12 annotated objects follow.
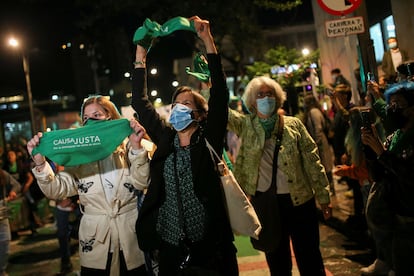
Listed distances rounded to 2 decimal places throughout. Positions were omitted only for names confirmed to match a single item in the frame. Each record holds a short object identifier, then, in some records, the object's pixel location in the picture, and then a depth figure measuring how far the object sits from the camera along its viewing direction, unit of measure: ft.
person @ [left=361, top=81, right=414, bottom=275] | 11.06
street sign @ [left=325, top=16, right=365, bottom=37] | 18.24
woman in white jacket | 11.53
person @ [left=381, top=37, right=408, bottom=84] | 29.94
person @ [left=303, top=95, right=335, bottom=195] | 29.13
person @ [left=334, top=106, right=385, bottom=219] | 17.79
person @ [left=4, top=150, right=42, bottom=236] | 37.83
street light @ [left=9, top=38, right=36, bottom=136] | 69.24
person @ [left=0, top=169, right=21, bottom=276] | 16.69
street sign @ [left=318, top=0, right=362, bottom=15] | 18.66
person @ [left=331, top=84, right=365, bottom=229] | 24.17
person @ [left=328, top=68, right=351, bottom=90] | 35.19
